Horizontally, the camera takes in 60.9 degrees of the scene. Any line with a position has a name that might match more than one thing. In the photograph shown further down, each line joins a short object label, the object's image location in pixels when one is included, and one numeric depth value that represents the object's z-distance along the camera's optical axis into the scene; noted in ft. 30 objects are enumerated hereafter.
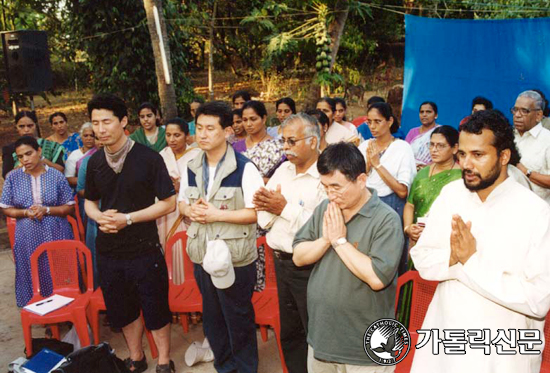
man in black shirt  9.68
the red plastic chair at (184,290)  11.69
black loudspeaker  21.15
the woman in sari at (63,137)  17.30
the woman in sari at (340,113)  17.69
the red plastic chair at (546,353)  8.29
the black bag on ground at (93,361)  9.71
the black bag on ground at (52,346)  11.00
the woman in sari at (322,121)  13.61
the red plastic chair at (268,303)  10.73
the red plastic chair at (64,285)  11.22
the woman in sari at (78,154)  15.78
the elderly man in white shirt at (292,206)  8.74
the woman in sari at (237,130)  15.66
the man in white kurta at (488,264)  5.98
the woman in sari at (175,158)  13.82
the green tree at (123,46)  40.06
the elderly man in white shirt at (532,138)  12.46
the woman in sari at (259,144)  11.73
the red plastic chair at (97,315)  11.68
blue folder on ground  9.69
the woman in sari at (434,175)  10.89
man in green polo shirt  6.75
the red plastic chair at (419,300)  9.28
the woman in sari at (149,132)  16.40
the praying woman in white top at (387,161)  11.84
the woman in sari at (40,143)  15.53
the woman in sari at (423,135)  15.39
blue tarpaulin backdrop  21.09
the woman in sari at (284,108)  15.78
